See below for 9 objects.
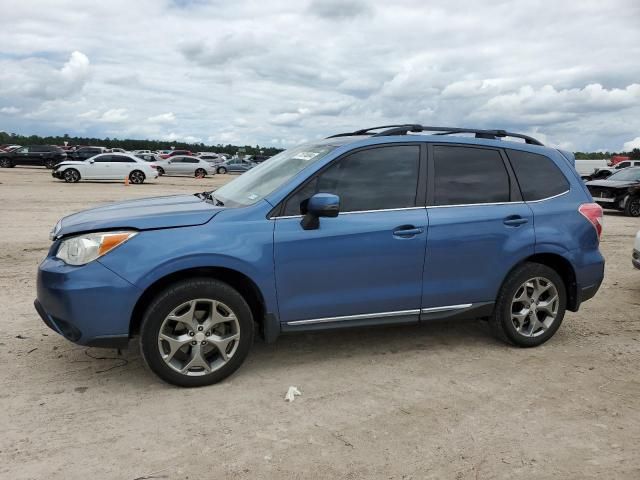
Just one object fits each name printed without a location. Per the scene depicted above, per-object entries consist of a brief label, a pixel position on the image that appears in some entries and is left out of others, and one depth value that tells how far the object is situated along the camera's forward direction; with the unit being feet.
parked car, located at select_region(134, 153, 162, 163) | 145.51
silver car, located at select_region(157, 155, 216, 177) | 130.21
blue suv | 12.37
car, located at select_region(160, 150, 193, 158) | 156.60
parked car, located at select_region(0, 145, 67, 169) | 131.03
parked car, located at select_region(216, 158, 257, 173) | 157.48
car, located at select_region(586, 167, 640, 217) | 54.39
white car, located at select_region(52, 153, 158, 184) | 88.38
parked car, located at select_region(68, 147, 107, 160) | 122.72
